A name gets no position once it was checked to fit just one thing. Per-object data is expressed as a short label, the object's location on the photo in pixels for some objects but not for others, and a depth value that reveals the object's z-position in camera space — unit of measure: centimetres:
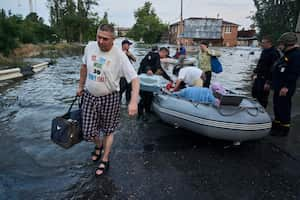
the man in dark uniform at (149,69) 576
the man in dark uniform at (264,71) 511
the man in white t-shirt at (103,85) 294
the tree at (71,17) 4616
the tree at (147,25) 7538
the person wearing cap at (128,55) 595
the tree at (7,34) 1670
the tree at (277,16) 2777
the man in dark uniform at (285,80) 435
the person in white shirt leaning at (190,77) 510
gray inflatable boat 376
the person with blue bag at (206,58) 633
